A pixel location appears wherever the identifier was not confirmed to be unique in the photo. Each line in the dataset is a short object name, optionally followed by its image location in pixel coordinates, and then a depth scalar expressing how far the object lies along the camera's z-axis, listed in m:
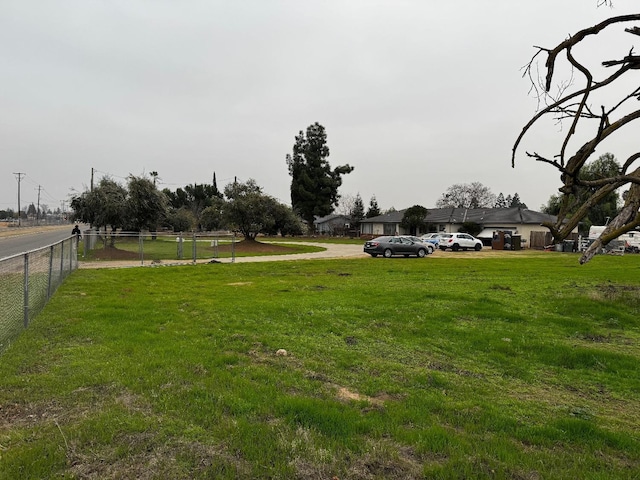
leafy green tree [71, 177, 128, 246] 25.66
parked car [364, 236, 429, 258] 28.83
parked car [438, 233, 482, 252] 37.34
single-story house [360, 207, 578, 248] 45.56
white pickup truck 35.28
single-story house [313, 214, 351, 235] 78.88
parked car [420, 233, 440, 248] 39.08
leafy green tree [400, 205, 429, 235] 53.16
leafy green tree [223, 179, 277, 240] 35.26
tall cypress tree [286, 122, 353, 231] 61.88
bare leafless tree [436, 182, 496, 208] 91.69
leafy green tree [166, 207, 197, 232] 42.41
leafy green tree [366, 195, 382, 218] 72.00
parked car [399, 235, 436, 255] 29.94
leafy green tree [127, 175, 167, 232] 26.89
